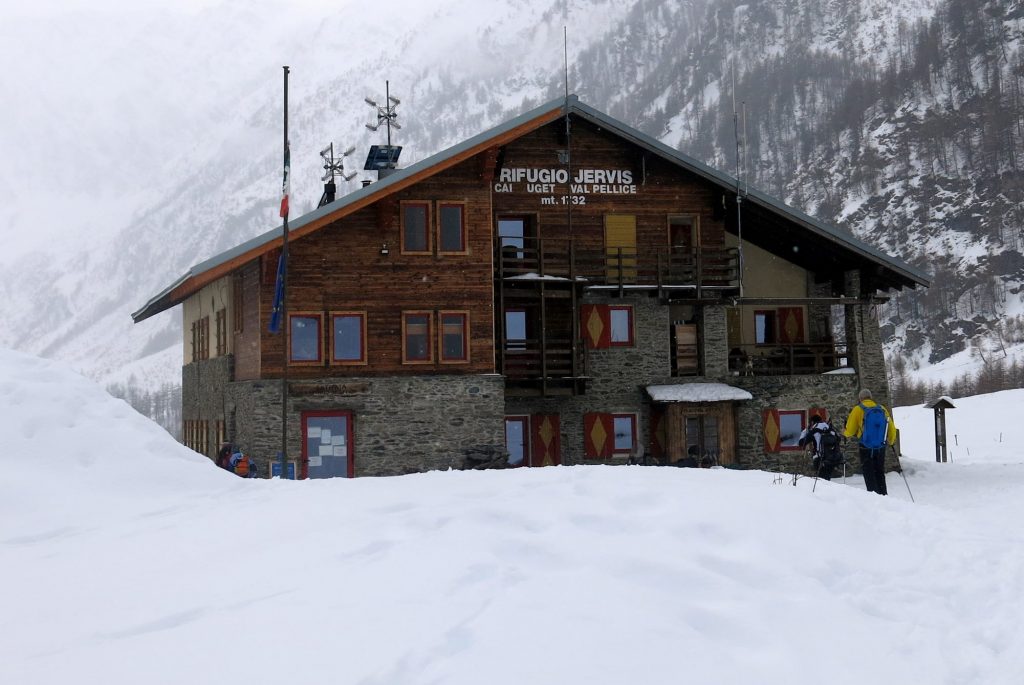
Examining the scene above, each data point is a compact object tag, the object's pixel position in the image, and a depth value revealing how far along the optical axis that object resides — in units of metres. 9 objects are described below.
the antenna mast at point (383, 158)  29.73
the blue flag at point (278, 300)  21.52
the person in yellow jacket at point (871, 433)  14.36
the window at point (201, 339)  28.61
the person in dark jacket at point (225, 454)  21.65
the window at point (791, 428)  26.48
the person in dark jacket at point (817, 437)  19.91
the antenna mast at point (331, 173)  31.94
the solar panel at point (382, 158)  30.50
